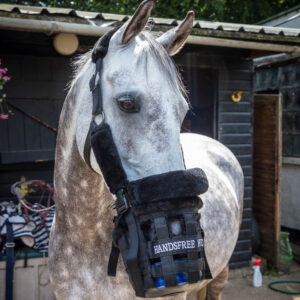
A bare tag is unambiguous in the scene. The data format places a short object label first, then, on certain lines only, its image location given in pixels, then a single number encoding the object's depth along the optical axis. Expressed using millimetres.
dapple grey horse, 1168
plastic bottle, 4023
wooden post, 3091
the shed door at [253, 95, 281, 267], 4520
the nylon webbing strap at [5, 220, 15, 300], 2818
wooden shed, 2894
